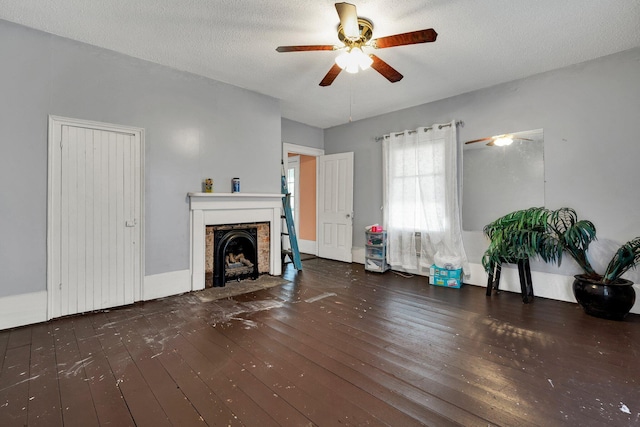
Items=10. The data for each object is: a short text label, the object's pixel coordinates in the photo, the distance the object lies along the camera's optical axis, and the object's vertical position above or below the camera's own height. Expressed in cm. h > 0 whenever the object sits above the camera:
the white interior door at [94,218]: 295 -3
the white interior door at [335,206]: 581 +17
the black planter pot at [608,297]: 291 -83
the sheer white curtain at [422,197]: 439 +28
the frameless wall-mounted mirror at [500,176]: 384 +52
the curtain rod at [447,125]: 439 +134
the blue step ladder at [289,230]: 515 -28
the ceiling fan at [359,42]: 218 +141
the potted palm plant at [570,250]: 294 -40
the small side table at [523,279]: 357 -80
